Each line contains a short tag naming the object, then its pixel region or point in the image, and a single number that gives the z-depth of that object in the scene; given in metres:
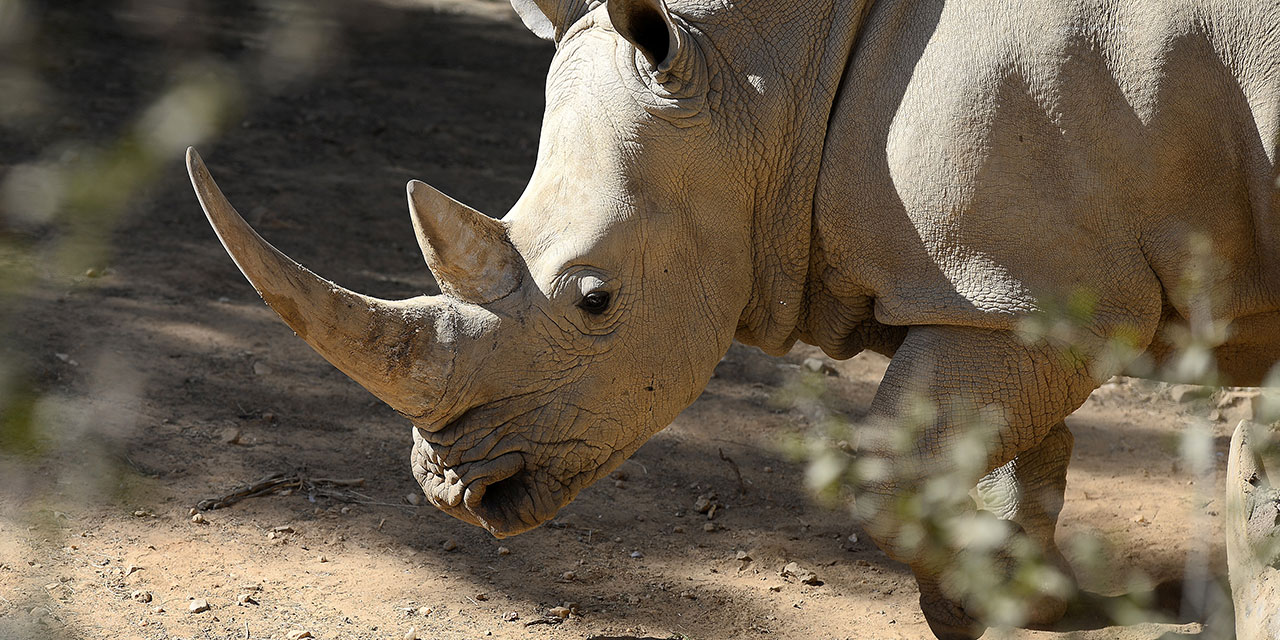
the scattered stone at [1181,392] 12.05
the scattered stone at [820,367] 12.84
